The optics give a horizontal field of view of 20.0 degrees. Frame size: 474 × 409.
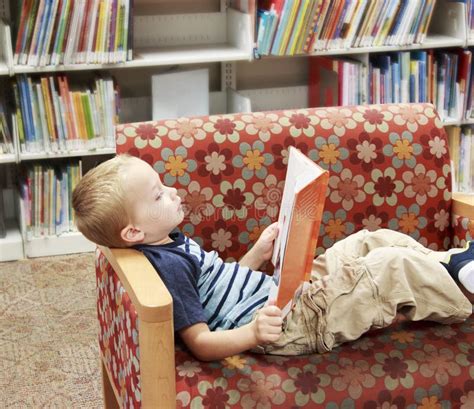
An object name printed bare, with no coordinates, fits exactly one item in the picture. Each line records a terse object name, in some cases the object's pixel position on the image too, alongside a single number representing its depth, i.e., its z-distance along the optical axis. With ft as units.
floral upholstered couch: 10.97
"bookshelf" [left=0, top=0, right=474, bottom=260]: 16.09
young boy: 11.13
